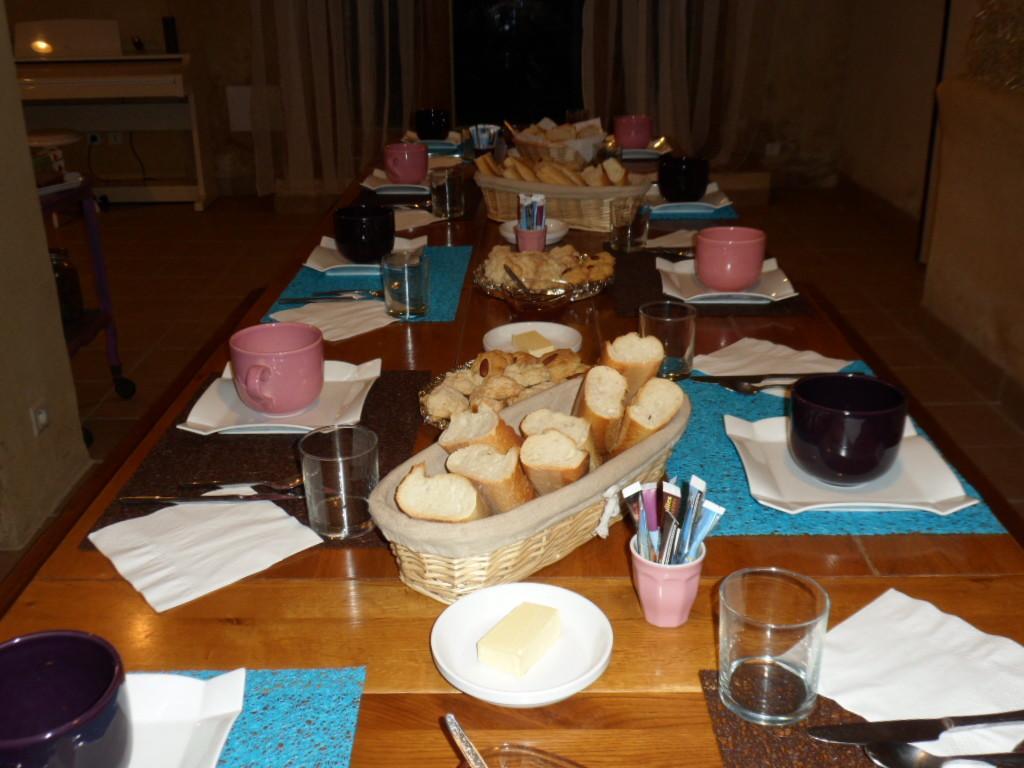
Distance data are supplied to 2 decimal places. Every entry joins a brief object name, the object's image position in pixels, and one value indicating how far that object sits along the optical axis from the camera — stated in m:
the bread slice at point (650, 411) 0.93
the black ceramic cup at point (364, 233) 1.81
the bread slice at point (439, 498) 0.81
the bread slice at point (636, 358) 1.05
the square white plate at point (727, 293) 1.65
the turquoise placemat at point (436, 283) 1.66
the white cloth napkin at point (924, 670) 0.73
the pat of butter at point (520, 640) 0.75
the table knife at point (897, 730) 0.70
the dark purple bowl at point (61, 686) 0.62
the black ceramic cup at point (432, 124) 3.14
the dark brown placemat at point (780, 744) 0.68
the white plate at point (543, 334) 1.42
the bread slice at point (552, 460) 0.86
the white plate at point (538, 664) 0.72
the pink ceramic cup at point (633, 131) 2.86
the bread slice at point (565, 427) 0.90
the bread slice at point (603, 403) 0.95
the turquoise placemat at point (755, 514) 0.98
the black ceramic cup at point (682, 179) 2.26
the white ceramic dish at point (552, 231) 1.98
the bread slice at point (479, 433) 0.88
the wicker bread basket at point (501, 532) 0.80
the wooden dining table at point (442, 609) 0.72
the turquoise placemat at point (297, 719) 0.70
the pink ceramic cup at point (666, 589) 0.80
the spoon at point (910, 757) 0.67
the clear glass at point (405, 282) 1.61
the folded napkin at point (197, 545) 0.90
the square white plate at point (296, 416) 1.19
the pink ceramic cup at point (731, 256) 1.64
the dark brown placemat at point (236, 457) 1.06
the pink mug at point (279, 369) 1.18
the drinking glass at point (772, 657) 0.73
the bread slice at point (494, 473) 0.84
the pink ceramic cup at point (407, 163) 2.48
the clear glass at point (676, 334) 1.34
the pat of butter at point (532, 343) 1.34
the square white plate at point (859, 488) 0.99
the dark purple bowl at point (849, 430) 0.98
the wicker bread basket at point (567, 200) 2.02
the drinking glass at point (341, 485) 0.98
